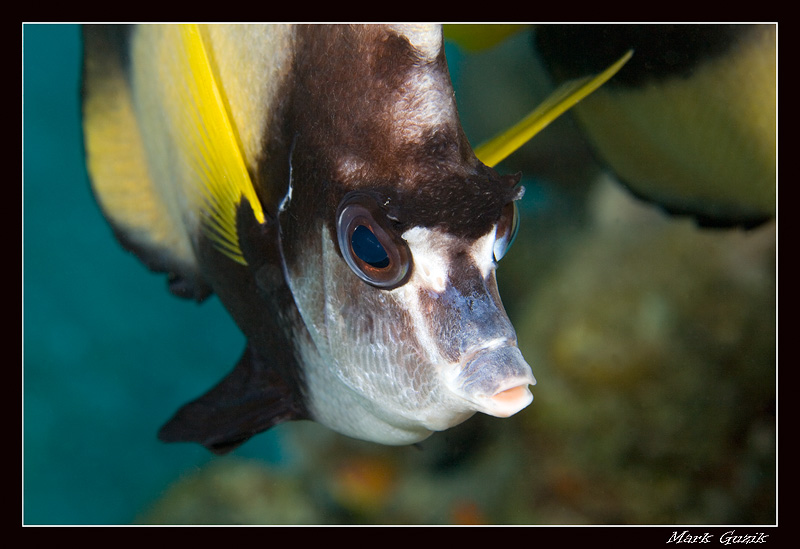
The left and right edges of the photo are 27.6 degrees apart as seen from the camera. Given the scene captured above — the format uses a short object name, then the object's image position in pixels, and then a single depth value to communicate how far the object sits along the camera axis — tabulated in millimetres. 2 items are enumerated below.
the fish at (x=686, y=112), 325
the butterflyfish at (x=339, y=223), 235
